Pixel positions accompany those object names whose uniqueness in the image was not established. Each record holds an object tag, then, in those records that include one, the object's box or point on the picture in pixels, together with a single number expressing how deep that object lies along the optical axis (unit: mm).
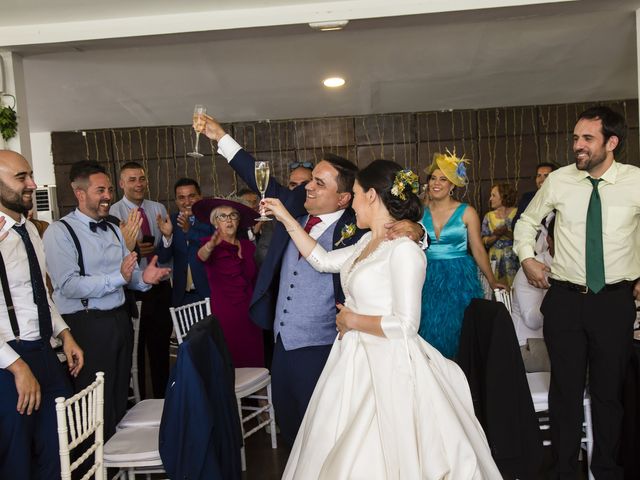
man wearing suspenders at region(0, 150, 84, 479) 2252
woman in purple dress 4176
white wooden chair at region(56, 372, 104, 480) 2055
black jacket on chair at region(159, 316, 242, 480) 2361
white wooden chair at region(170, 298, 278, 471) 3463
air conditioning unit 8039
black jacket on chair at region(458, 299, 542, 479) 2553
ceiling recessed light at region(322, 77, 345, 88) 5930
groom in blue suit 2629
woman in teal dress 3406
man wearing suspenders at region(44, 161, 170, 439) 3076
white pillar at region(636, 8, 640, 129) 4132
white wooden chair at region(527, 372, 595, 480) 2957
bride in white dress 1985
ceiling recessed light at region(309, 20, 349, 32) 3930
